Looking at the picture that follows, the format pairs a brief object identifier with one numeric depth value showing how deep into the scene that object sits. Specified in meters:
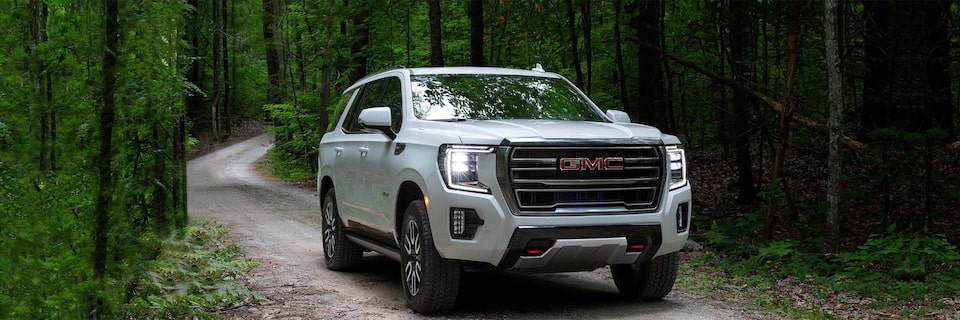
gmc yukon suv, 5.80
